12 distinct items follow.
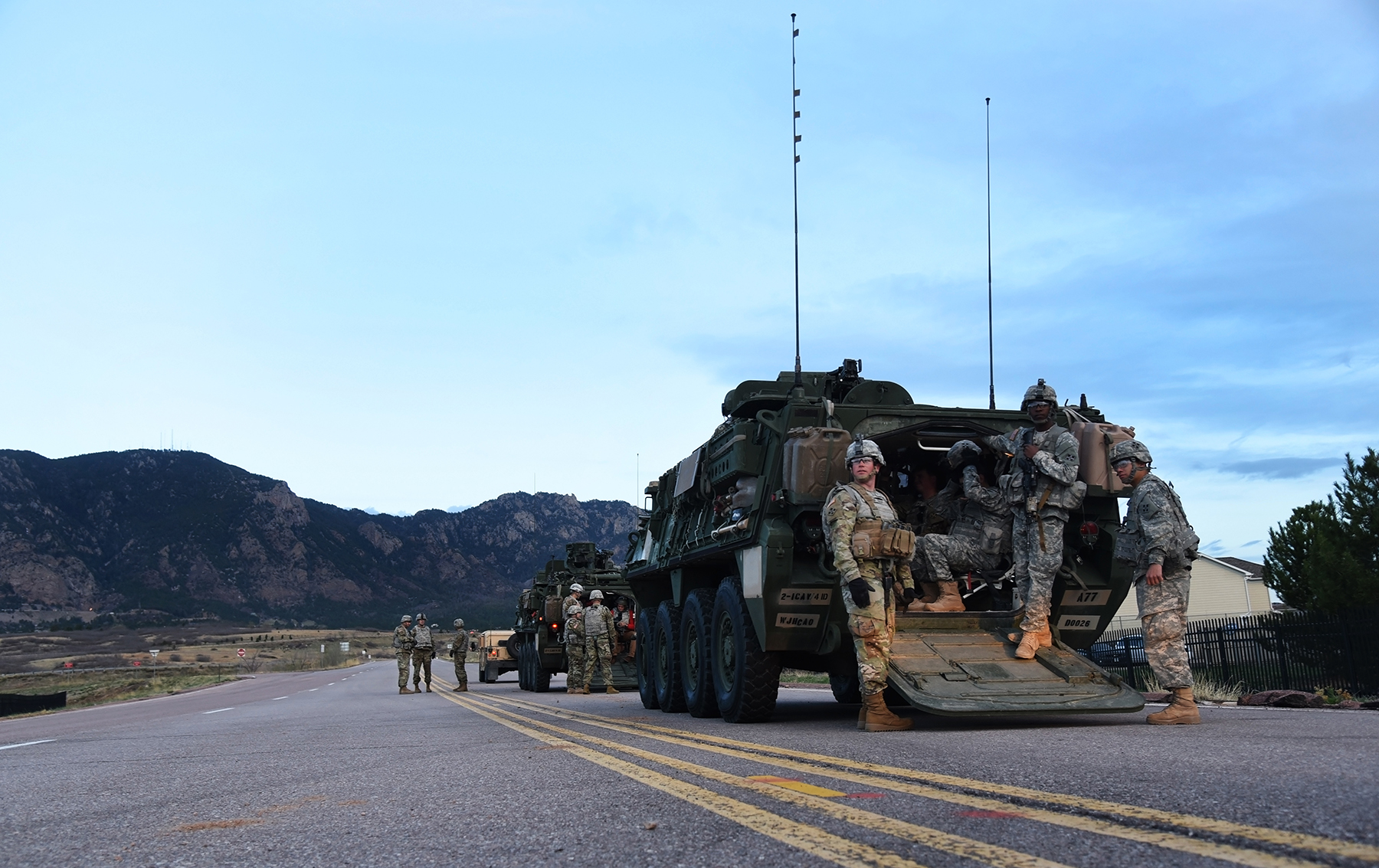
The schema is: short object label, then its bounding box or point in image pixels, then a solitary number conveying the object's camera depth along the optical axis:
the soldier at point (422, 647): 24.50
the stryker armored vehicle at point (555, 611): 22.25
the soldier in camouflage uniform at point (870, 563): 7.57
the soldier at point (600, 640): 19.41
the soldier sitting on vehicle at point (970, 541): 9.10
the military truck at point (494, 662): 30.89
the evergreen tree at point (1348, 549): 21.81
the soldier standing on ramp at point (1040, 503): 8.27
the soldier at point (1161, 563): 7.68
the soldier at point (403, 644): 24.42
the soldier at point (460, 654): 24.30
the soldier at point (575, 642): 20.47
